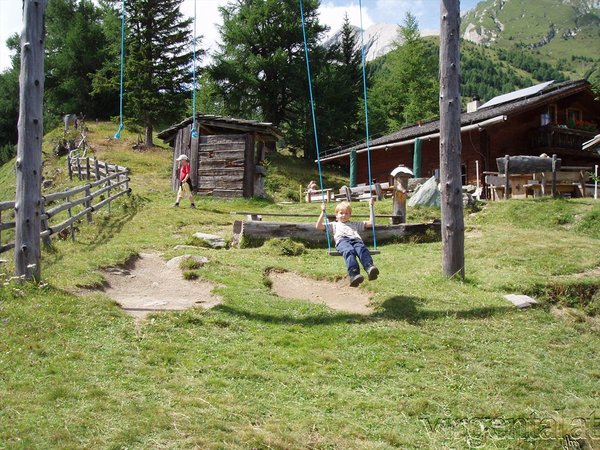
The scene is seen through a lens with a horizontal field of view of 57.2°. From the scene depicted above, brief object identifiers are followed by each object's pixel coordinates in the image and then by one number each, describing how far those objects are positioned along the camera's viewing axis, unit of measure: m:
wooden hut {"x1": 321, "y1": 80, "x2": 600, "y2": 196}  25.34
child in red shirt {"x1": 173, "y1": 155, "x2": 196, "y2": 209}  18.50
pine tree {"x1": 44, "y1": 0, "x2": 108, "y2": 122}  49.84
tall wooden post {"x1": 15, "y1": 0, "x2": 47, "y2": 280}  7.84
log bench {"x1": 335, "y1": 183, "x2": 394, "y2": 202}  22.11
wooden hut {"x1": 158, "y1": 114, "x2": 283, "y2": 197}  21.70
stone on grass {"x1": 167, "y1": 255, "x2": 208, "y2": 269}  10.38
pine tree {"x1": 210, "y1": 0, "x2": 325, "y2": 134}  42.66
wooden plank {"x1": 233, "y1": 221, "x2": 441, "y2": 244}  13.12
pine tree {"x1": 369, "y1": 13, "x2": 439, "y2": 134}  43.53
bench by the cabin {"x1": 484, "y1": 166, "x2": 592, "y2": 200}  18.28
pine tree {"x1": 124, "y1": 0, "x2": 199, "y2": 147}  35.62
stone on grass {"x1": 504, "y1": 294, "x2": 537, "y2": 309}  8.23
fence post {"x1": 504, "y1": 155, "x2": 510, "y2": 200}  18.47
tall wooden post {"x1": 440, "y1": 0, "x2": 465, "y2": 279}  9.57
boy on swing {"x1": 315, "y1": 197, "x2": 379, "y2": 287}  8.38
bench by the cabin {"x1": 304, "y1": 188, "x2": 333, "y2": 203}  24.36
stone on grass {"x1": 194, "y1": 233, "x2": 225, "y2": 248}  13.03
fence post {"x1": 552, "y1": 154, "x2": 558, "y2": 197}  17.90
